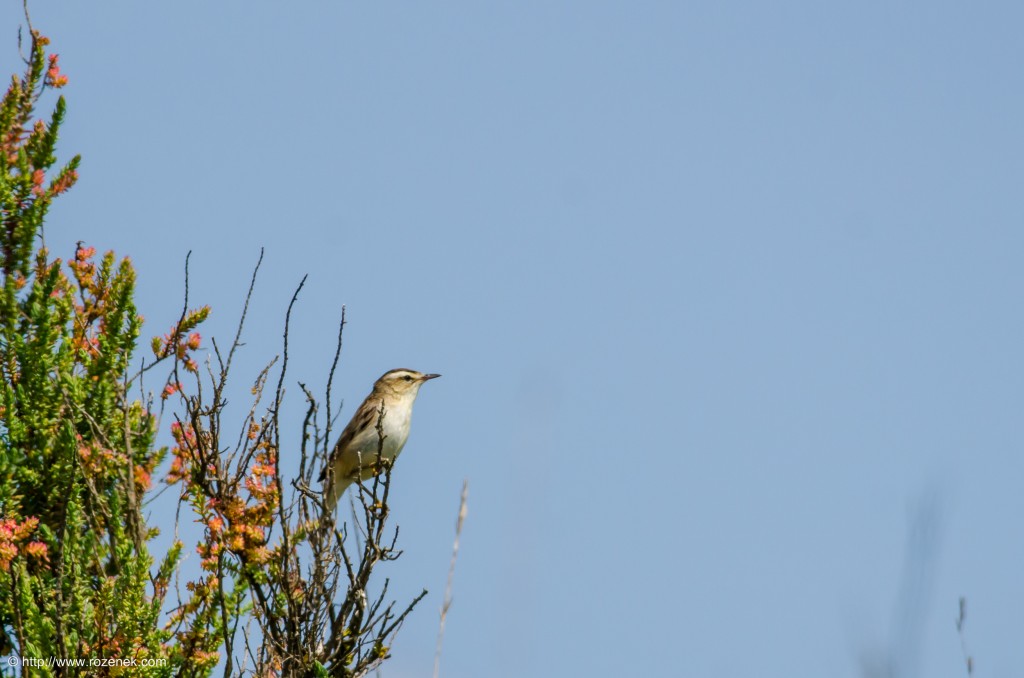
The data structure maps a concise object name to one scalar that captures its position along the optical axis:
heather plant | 10.73
